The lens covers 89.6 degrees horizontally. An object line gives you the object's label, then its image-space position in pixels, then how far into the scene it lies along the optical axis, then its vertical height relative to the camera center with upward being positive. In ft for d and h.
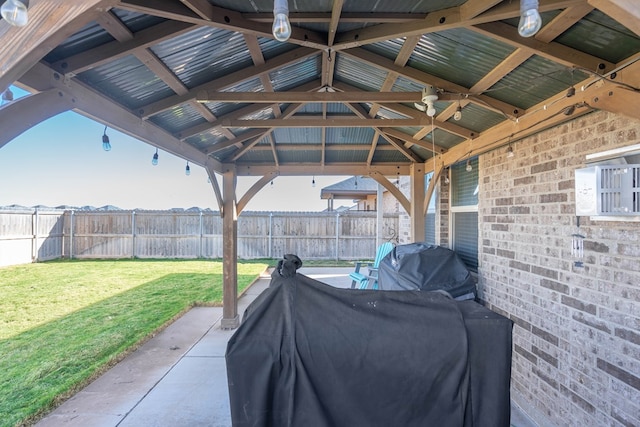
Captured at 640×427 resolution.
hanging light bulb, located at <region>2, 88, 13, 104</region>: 5.99 +2.31
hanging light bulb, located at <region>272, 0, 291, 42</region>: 3.66 +2.29
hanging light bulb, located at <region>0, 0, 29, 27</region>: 3.13 +2.04
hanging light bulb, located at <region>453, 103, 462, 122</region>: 9.61 +3.11
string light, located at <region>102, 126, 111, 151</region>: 9.49 +2.27
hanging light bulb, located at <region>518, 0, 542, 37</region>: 3.70 +2.32
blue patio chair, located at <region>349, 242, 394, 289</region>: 19.03 -3.65
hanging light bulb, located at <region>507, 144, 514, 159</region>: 10.35 +2.10
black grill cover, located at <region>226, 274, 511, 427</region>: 4.15 -2.01
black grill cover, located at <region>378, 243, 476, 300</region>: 11.98 -2.13
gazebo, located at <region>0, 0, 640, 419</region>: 5.60 +3.57
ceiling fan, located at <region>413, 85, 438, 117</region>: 8.86 +3.32
